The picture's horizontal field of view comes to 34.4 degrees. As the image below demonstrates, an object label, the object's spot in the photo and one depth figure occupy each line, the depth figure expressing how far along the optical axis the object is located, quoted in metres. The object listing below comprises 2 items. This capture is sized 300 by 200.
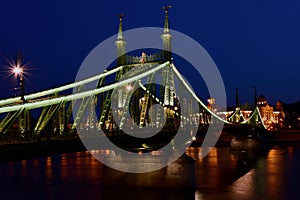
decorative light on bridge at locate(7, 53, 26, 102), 20.00
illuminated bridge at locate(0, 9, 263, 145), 26.81
